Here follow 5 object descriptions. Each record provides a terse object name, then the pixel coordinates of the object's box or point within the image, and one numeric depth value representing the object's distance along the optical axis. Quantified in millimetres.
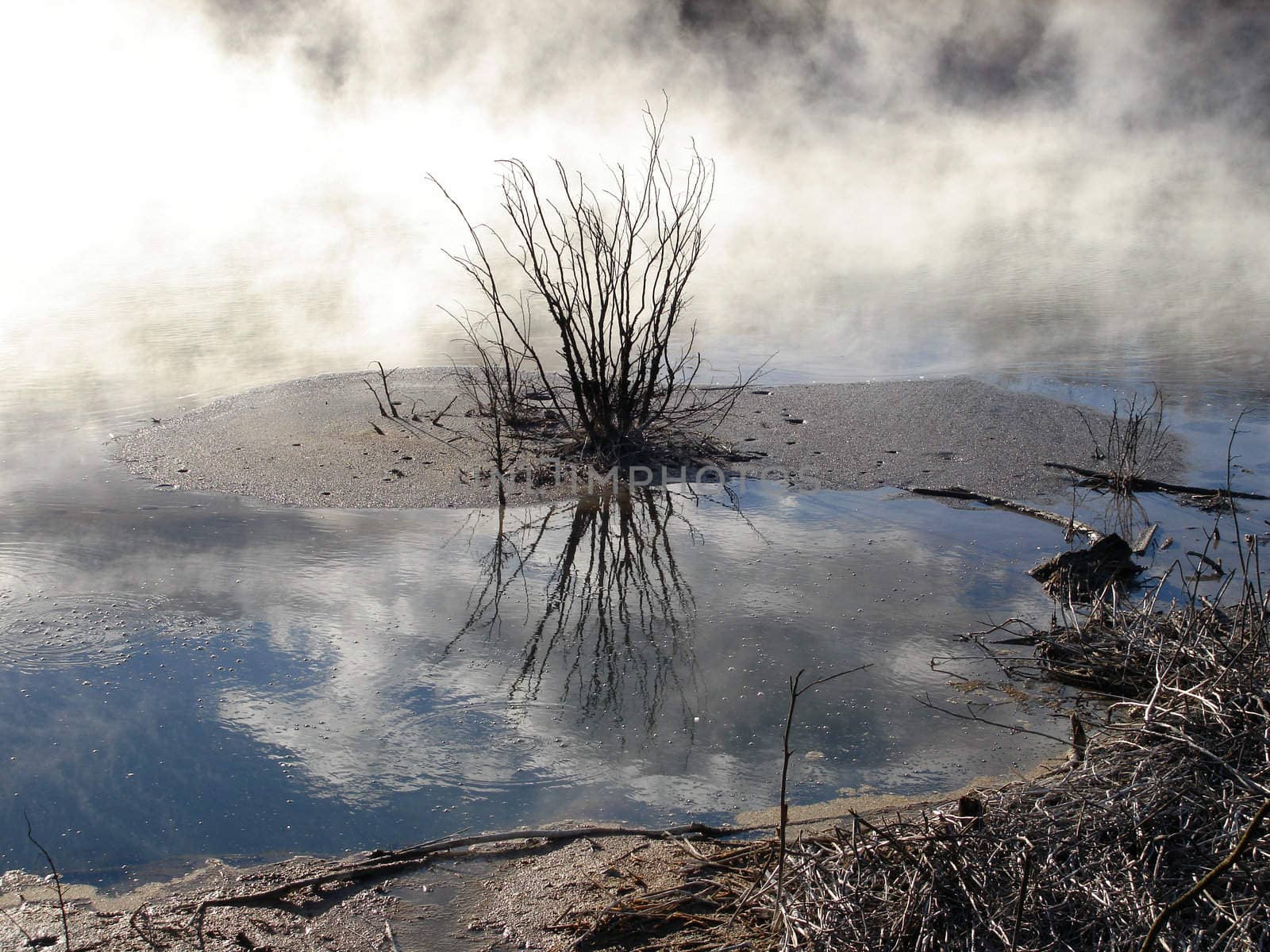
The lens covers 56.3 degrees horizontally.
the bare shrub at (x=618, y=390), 6230
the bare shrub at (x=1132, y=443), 5809
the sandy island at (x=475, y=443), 5945
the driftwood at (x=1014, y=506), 5215
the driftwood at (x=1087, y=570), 4566
